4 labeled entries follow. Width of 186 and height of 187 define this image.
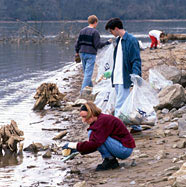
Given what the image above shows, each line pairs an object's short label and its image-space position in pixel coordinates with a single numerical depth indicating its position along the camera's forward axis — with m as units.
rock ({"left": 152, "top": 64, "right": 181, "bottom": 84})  15.57
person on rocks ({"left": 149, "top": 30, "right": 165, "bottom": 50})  30.17
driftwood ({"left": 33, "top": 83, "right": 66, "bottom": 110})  15.99
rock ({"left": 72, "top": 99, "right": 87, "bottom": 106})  16.19
